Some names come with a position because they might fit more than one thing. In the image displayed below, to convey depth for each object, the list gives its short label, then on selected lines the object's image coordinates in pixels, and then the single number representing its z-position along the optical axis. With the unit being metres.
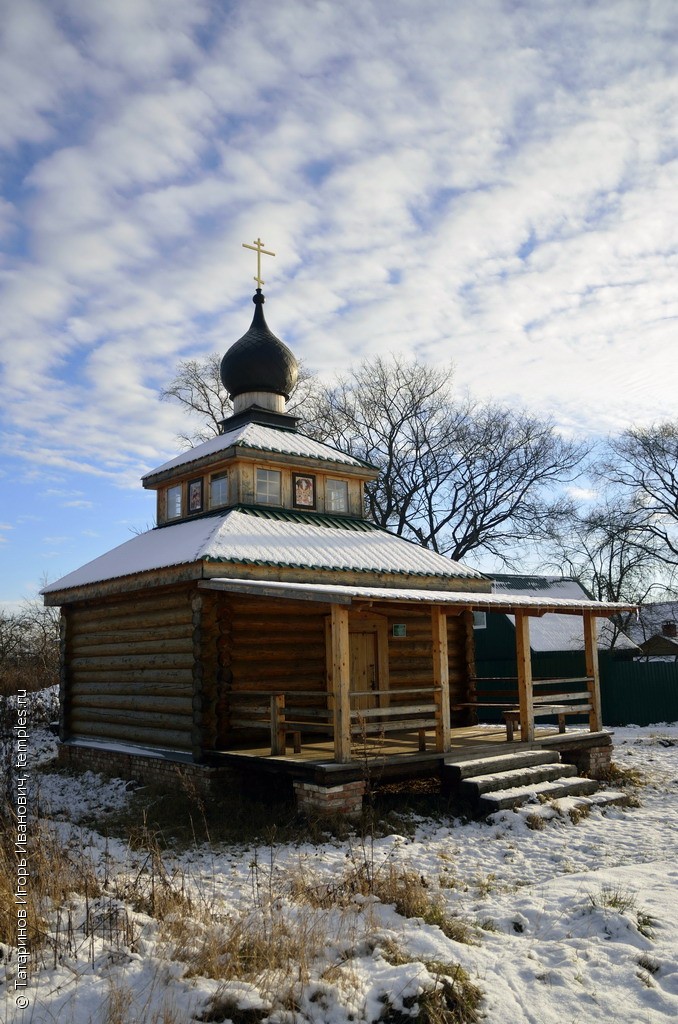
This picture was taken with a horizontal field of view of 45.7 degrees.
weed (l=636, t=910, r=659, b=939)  6.78
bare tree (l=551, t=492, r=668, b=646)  37.81
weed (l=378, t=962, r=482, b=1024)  5.36
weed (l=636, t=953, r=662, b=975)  6.19
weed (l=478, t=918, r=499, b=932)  7.02
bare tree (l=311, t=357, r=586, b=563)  37.94
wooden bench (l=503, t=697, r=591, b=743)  14.20
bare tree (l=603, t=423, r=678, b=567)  37.72
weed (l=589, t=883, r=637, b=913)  7.27
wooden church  12.59
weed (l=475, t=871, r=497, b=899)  8.05
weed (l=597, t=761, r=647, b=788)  14.26
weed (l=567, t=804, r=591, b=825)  11.44
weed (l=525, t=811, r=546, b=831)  10.93
